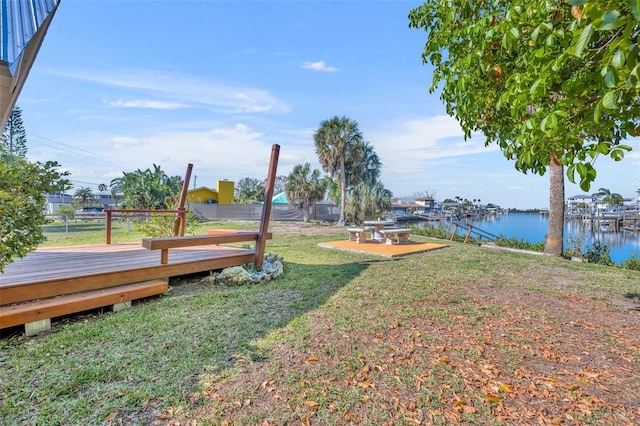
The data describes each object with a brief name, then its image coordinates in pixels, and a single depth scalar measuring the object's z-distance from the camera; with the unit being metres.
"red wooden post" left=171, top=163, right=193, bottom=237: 7.24
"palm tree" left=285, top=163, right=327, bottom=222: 22.12
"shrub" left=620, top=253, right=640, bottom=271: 8.01
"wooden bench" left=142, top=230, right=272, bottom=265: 3.95
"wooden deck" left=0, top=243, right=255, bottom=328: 2.92
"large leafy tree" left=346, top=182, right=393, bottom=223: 20.03
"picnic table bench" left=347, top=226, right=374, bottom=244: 10.14
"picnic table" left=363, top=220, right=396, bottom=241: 10.40
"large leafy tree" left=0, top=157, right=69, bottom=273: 2.28
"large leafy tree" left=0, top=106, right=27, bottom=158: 18.53
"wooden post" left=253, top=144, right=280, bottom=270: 5.34
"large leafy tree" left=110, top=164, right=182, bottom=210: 20.91
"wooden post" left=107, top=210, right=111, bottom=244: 6.52
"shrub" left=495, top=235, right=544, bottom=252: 10.54
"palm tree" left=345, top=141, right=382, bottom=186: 20.42
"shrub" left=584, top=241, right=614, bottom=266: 8.79
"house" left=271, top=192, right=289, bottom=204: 31.20
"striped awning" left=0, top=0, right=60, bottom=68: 2.32
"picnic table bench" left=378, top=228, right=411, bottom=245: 9.76
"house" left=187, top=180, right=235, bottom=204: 28.18
